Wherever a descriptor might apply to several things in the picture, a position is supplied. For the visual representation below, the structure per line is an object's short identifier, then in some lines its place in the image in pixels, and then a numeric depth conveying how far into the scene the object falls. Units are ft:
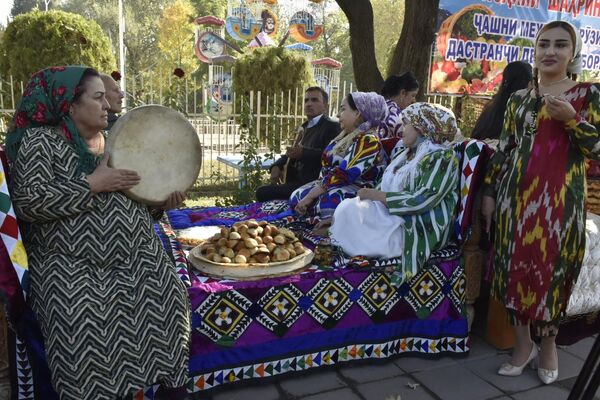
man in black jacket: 16.52
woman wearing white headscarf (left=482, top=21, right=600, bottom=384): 9.10
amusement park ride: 85.15
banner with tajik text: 27.76
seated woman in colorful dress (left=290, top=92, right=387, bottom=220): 12.83
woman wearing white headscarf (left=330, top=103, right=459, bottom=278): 10.50
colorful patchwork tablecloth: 9.15
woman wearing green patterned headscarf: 6.98
